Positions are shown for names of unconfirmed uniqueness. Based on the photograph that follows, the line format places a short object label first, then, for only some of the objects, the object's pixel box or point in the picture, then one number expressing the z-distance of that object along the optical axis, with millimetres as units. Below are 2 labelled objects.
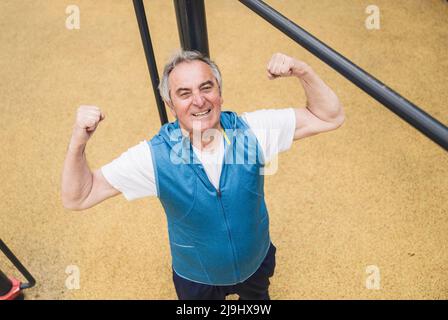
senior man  1123
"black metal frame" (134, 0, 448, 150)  587
